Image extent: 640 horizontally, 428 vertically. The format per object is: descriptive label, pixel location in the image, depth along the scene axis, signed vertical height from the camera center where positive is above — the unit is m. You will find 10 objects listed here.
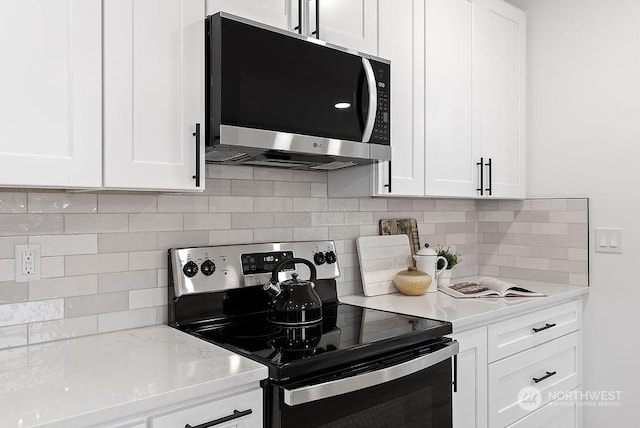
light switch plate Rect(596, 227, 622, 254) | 2.56 -0.14
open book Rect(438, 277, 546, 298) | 2.37 -0.37
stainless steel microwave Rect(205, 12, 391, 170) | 1.57 +0.38
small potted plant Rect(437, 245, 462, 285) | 2.63 -0.27
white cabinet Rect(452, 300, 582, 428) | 1.99 -0.68
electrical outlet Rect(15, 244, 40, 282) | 1.51 -0.15
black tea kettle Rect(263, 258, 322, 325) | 1.76 -0.30
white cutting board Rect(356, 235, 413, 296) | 2.36 -0.23
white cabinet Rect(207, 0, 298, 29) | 1.61 +0.65
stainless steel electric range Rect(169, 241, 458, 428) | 1.35 -0.39
